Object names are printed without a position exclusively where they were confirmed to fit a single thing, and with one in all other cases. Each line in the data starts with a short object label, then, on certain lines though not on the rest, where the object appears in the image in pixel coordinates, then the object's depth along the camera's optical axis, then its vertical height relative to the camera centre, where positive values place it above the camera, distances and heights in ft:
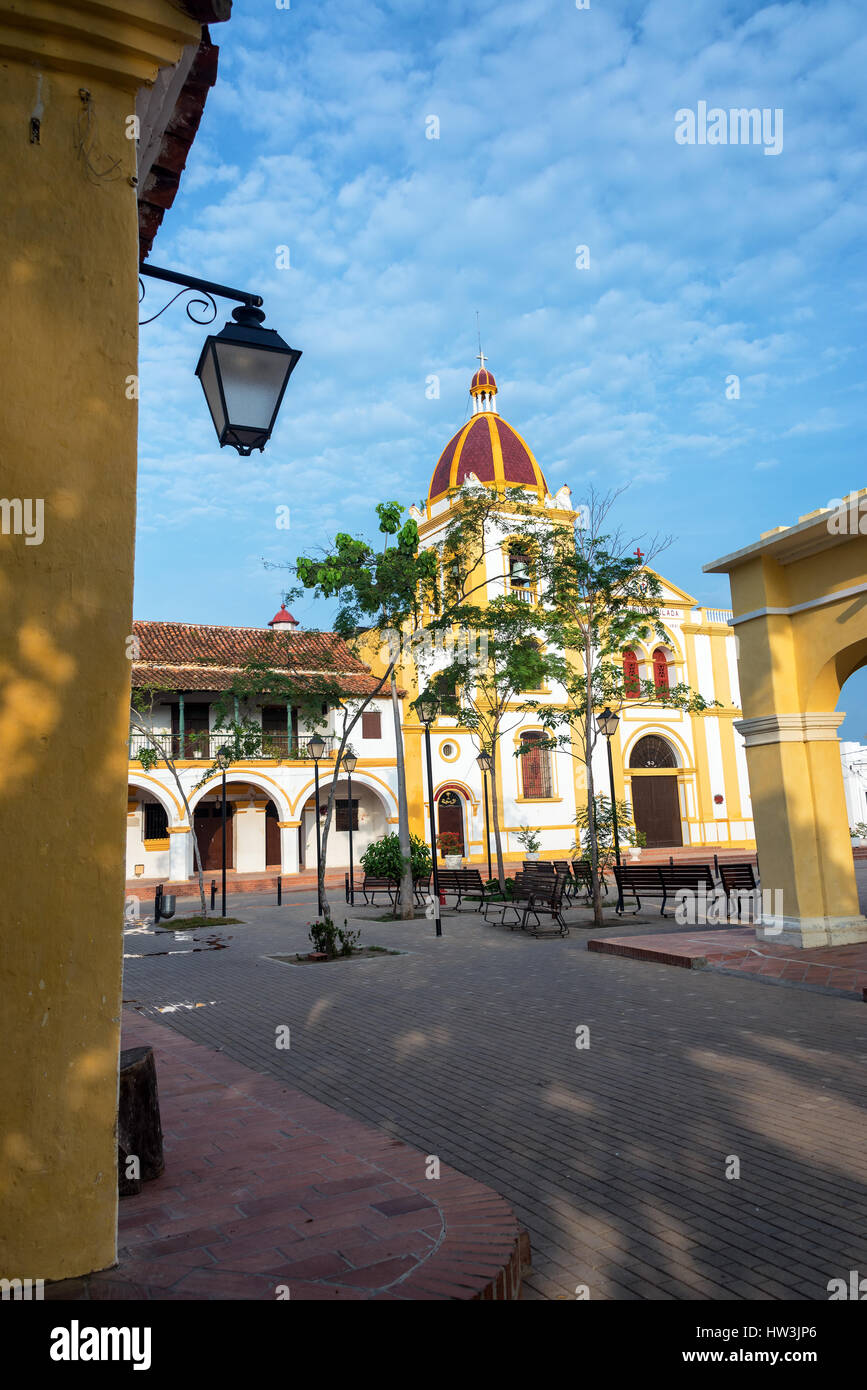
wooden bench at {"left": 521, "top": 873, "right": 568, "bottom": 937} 43.60 -3.73
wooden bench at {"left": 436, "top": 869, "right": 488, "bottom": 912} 59.88 -3.48
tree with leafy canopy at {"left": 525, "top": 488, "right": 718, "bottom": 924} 48.88 +12.73
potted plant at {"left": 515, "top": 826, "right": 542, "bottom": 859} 91.35 -1.49
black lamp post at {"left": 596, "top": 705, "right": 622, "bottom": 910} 51.03 +6.09
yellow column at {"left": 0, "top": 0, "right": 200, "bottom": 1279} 8.74 +2.43
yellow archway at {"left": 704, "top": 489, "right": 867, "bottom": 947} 32.24 +3.67
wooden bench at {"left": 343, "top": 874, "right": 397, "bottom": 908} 62.08 -3.82
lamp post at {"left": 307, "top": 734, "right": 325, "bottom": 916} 57.93 +6.08
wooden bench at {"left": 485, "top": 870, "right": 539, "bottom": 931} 47.92 -3.46
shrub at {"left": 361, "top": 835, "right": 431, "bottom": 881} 75.51 -2.32
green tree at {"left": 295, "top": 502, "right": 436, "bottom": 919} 51.47 +15.26
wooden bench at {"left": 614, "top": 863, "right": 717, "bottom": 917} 51.29 -3.36
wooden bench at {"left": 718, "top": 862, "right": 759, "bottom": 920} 48.65 -3.61
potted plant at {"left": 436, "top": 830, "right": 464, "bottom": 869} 94.48 -1.77
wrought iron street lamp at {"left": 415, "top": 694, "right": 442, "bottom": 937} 55.69 +8.35
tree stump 12.50 -4.07
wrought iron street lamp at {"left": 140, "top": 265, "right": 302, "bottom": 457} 12.50 +6.76
